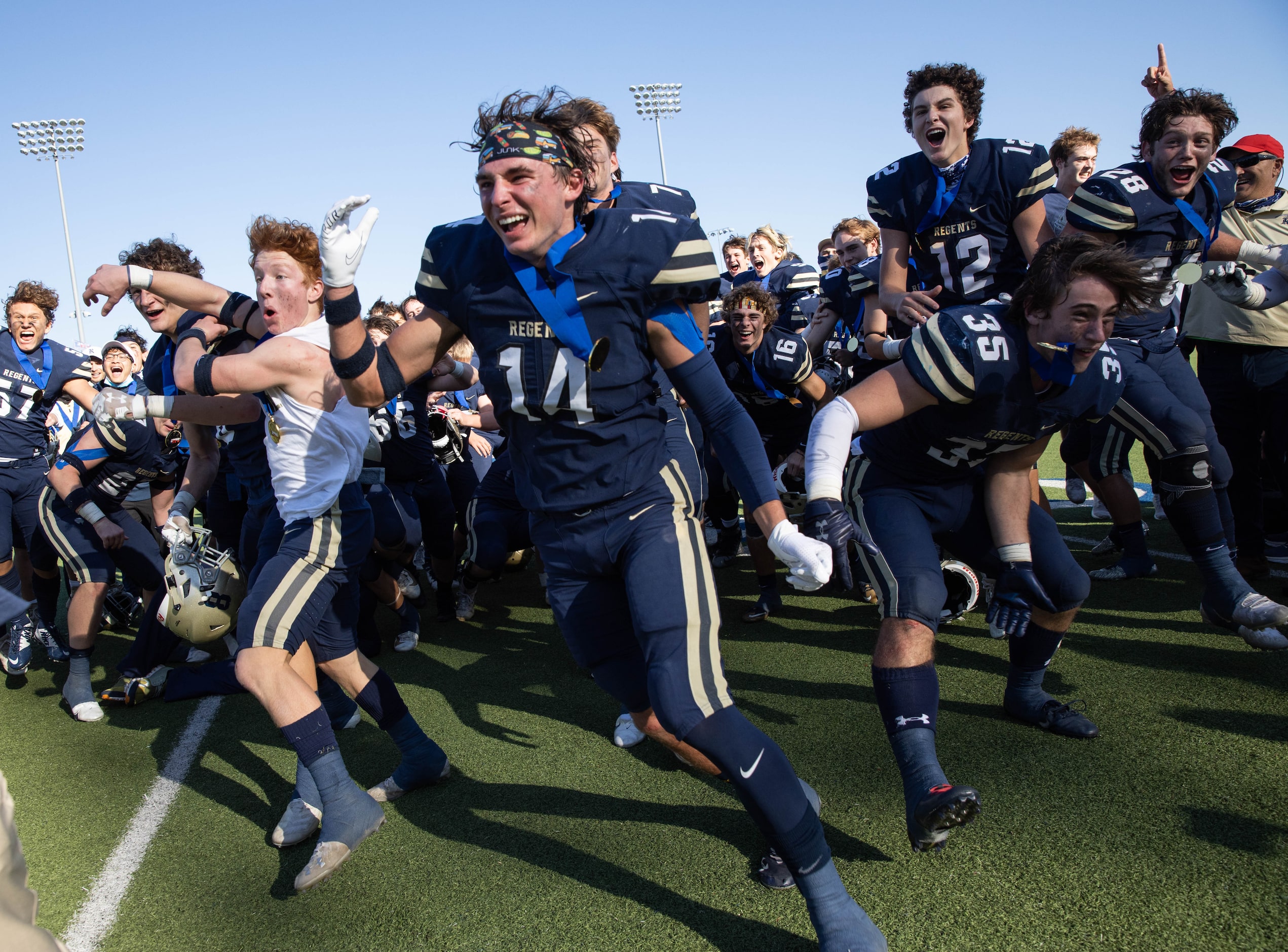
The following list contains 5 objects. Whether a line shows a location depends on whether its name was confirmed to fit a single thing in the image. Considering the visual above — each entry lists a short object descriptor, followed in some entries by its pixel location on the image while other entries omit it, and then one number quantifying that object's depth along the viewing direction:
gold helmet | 3.87
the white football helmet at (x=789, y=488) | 5.30
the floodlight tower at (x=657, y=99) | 32.75
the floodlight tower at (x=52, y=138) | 29.61
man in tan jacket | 4.79
